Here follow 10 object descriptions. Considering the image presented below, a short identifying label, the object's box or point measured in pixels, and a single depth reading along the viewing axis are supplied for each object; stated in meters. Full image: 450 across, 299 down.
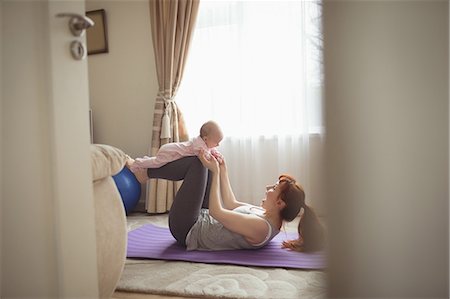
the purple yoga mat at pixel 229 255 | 1.74
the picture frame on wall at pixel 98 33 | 3.78
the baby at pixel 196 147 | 2.11
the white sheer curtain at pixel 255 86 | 3.10
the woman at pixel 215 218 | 1.92
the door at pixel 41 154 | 0.80
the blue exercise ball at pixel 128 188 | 3.14
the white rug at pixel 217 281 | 1.38
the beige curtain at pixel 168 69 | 3.31
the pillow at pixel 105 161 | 1.01
